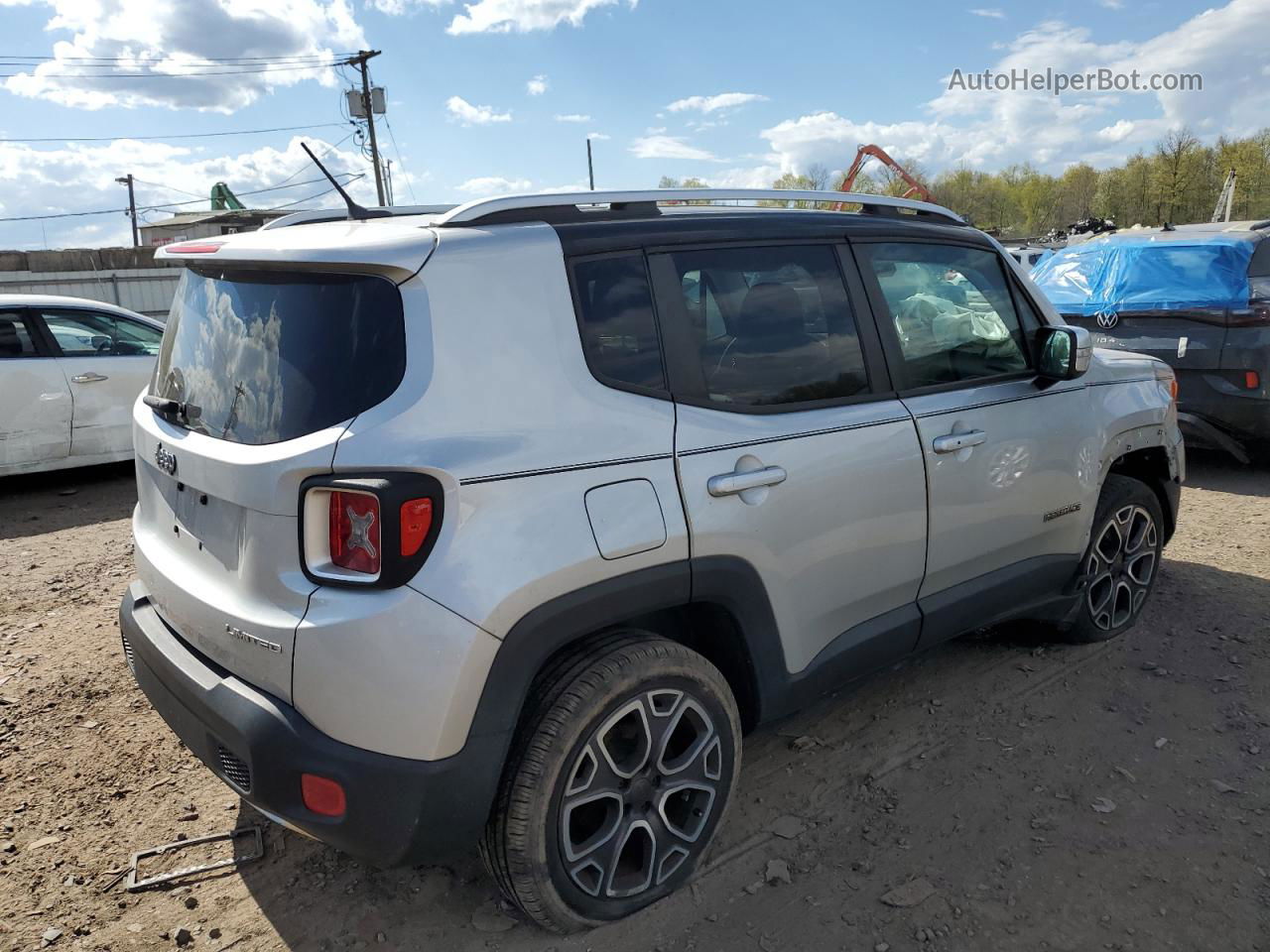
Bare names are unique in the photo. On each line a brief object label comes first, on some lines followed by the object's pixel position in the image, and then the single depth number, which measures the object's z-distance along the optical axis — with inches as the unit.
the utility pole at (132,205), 2331.4
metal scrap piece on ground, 107.5
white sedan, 269.7
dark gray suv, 253.8
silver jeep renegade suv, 81.6
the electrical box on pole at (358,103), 1305.4
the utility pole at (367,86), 1300.4
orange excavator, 946.7
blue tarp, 263.7
